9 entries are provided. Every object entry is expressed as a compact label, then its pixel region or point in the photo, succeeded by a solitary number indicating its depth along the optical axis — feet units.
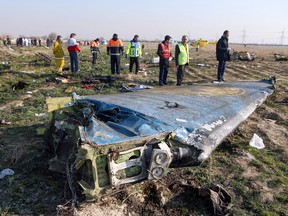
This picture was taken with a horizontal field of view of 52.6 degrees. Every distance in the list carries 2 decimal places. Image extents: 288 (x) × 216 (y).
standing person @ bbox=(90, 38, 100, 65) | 50.24
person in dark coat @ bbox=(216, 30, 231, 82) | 32.68
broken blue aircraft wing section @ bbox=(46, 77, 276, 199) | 9.35
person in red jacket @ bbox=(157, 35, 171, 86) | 30.60
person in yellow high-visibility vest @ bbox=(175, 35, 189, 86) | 29.37
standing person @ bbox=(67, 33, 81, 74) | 36.45
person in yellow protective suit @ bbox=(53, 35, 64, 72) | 39.01
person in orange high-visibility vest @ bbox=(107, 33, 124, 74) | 35.37
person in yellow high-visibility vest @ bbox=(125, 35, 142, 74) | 35.78
